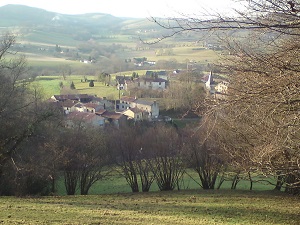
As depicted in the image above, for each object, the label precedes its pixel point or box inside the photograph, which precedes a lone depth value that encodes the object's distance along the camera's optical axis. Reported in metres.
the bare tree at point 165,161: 19.41
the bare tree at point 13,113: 16.45
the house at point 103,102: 53.16
